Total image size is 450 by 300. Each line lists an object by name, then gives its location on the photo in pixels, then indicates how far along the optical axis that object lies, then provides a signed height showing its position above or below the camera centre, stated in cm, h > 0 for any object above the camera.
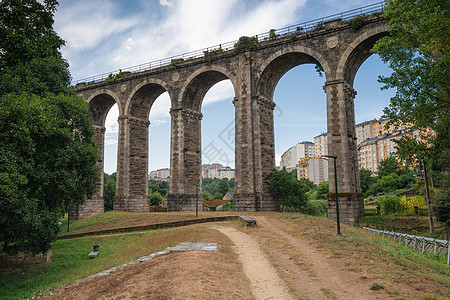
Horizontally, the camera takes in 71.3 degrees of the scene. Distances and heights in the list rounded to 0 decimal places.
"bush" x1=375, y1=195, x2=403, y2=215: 3459 -249
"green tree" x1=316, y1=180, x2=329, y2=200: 6234 -144
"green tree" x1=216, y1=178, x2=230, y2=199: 8656 -115
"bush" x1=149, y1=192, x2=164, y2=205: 6811 -298
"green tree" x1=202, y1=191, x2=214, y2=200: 8860 -315
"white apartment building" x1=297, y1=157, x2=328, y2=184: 12825 +587
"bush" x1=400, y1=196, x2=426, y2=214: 3397 -218
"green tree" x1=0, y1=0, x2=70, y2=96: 1202 +624
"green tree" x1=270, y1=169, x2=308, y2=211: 2978 -36
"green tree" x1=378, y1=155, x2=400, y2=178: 7460 +341
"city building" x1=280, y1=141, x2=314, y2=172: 16738 +1698
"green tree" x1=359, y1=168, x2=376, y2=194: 7906 +90
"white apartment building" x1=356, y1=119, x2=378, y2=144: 12851 +2265
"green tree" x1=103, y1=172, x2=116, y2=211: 5966 -194
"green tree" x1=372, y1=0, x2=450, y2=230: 1426 +572
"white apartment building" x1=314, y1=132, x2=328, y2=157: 15275 +2009
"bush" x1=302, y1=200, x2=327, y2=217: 3566 -283
